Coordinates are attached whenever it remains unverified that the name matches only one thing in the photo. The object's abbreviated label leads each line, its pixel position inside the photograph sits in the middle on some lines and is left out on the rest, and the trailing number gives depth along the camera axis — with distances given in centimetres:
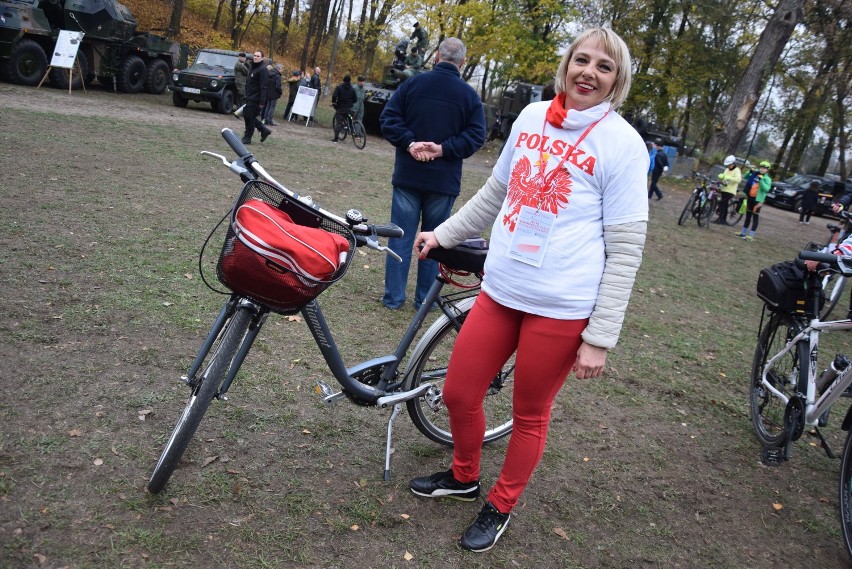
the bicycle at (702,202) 1598
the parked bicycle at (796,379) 372
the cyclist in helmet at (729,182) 1675
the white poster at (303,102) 2105
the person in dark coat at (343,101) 1836
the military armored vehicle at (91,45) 1554
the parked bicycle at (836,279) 566
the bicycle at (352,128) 1802
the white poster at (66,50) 1622
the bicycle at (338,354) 267
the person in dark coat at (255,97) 1409
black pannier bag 427
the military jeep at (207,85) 1906
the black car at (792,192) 3016
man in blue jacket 526
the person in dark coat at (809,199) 2366
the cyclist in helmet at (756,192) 1564
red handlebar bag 237
